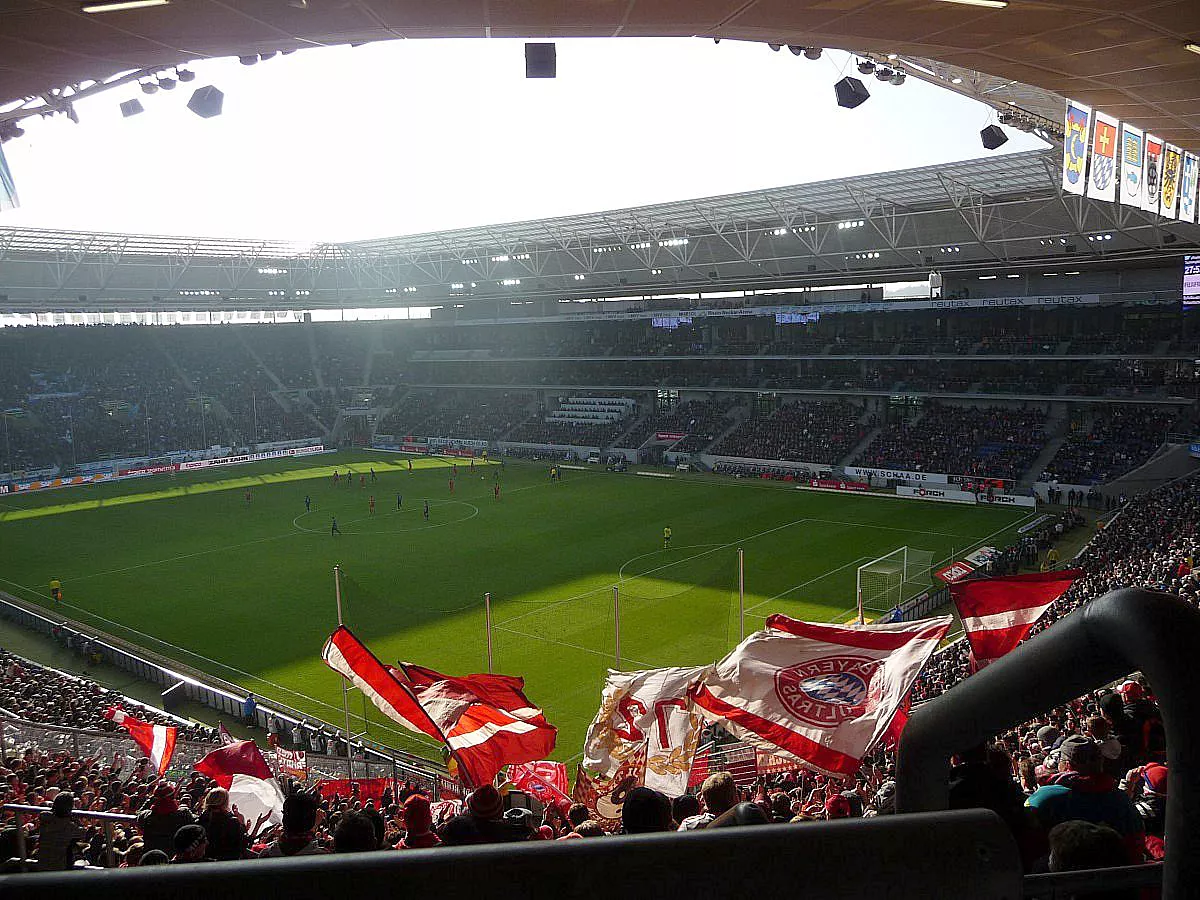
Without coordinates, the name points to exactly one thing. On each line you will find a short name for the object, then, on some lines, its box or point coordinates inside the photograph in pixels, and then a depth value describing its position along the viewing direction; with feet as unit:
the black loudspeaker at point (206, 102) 47.52
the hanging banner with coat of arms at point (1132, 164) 48.57
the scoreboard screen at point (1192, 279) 103.76
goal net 95.50
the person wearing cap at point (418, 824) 15.80
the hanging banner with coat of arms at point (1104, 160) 46.81
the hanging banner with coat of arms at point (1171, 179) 52.90
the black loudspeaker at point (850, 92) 57.98
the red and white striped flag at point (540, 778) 47.33
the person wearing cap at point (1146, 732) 21.58
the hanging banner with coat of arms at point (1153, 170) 50.59
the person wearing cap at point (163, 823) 22.68
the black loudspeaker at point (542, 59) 29.14
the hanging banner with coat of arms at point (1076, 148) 48.57
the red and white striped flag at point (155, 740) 48.57
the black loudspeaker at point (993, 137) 77.41
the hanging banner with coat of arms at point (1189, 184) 55.57
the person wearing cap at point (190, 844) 17.03
